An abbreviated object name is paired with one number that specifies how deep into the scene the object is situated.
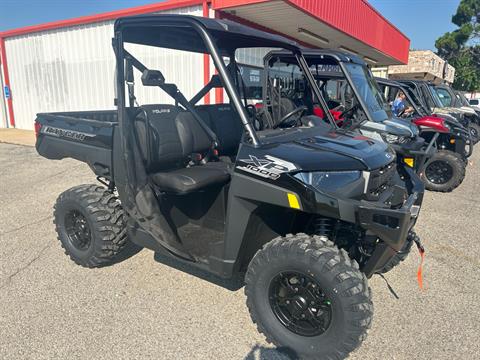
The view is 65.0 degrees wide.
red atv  6.57
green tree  45.66
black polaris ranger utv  2.23
